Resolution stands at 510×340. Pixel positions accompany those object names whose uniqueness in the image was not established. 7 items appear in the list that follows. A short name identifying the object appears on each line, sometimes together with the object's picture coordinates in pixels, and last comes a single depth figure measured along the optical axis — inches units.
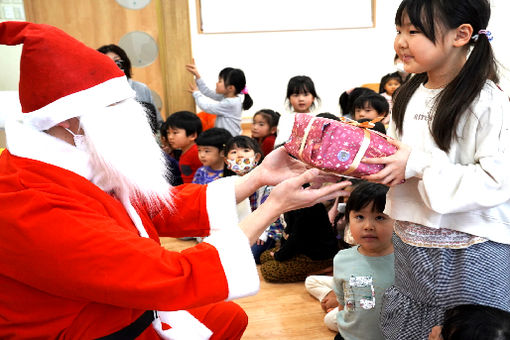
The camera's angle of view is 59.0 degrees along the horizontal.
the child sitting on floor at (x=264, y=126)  159.8
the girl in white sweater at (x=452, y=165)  40.7
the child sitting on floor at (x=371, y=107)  118.1
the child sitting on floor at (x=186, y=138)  145.6
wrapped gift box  43.3
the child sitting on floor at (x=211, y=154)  127.6
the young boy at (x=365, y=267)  66.9
